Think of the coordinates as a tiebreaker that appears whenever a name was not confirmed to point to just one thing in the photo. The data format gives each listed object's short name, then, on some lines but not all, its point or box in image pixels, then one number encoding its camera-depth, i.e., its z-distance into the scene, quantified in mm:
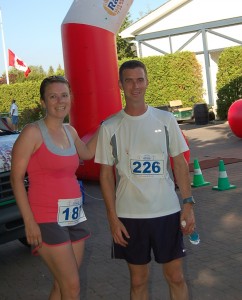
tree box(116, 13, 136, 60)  46188
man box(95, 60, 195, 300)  3250
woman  3209
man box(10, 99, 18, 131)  27903
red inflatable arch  10094
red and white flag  39375
